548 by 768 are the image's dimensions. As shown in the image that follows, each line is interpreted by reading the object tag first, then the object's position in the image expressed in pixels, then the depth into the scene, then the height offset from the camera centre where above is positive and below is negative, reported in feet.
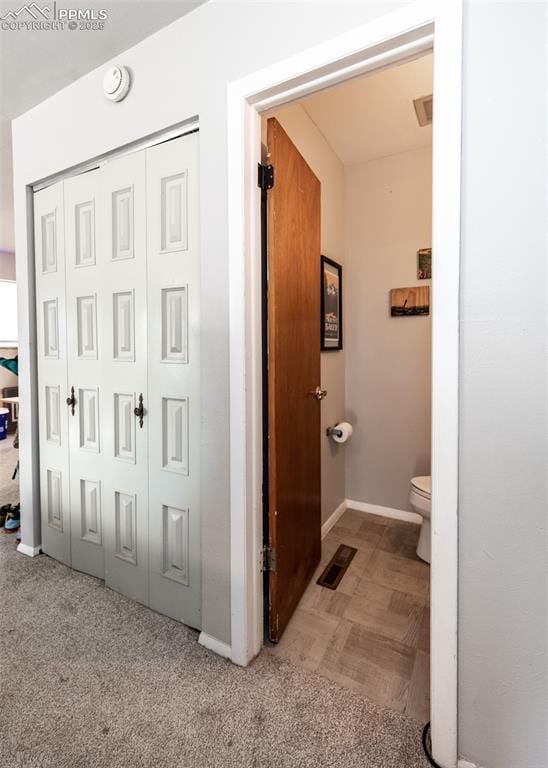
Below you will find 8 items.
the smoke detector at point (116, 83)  5.09 +4.10
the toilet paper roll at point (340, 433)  8.24 -1.48
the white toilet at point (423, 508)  6.76 -2.64
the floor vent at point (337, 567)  6.38 -3.75
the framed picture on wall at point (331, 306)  7.87 +1.46
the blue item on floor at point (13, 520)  7.94 -3.34
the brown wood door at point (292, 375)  4.84 -0.09
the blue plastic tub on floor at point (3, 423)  15.75 -2.33
